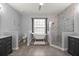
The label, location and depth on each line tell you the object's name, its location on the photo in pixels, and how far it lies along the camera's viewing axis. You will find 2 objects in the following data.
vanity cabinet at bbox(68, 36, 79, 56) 1.18
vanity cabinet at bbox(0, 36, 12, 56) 1.03
